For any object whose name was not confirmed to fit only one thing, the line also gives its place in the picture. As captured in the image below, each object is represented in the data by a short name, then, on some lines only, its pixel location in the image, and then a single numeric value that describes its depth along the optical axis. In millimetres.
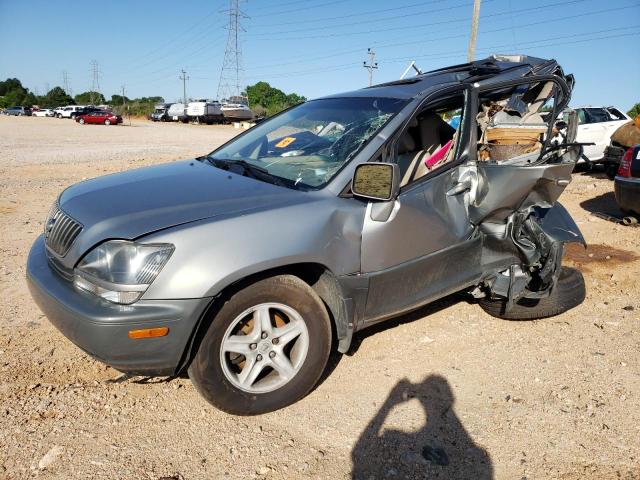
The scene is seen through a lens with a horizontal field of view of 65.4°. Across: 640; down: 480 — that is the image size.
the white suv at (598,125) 12039
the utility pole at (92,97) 110094
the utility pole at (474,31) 20219
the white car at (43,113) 63406
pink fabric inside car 3588
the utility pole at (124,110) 64312
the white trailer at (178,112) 44812
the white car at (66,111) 54688
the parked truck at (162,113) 49338
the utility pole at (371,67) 52938
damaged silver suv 2369
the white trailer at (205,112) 42188
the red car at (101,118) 42072
